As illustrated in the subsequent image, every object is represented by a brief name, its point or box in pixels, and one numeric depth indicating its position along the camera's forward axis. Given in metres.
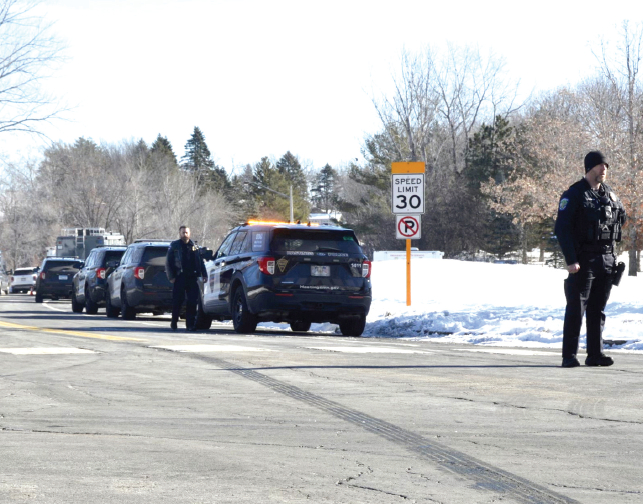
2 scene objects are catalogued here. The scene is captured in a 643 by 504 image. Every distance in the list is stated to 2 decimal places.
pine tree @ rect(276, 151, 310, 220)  156.62
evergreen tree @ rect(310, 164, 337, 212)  190.75
